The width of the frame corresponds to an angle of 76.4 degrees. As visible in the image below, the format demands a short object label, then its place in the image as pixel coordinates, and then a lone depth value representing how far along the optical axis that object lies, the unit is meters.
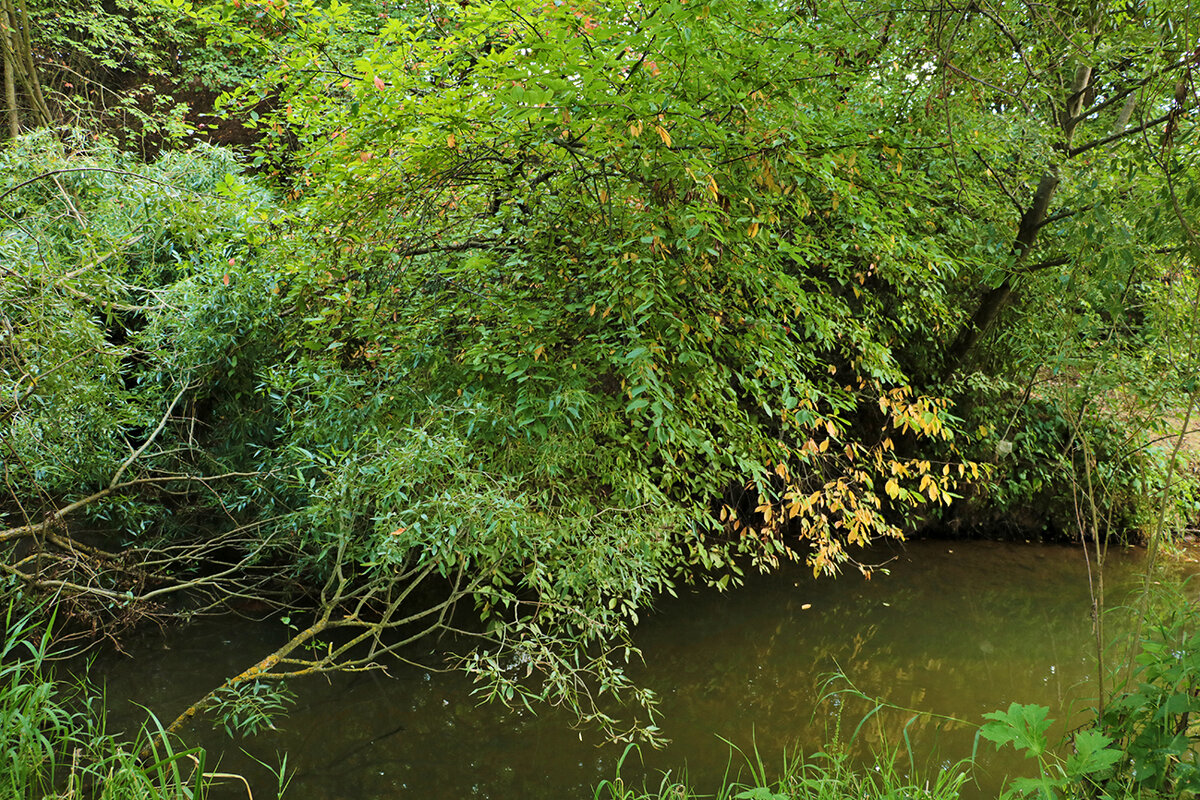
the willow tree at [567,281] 3.16
